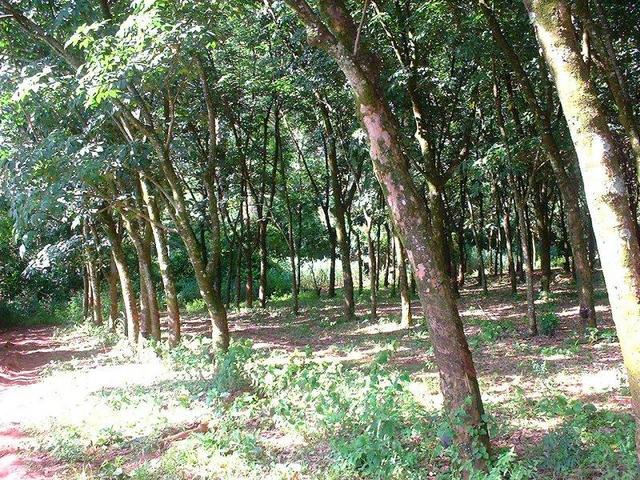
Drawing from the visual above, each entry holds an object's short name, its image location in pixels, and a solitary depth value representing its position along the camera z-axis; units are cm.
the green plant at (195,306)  2341
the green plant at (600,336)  891
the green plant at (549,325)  998
